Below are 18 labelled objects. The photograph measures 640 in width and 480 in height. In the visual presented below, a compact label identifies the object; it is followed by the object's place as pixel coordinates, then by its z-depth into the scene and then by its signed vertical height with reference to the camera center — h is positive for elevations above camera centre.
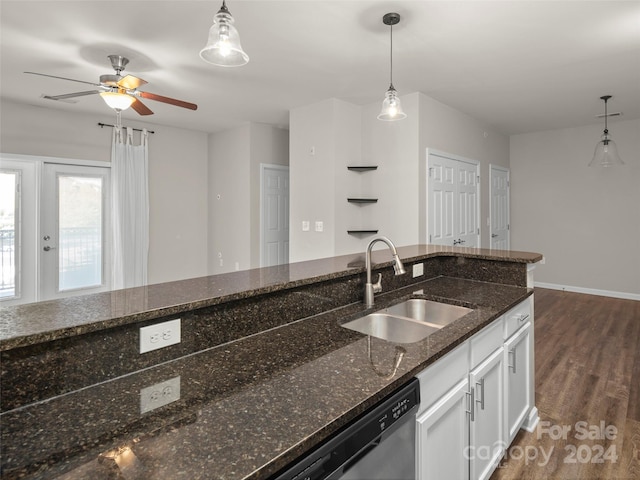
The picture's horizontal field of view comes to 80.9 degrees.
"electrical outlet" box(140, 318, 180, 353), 1.12 -0.29
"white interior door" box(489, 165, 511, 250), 5.96 +0.51
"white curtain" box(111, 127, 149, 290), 5.21 +0.46
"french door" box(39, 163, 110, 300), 4.80 +0.14
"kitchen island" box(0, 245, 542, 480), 0.74 -0.39
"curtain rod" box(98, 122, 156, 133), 5.16 +1.62
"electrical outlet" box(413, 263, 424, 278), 2.36 -0.19
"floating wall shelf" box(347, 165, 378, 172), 4.46 +0.85
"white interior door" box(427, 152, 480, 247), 4.45 +0.50
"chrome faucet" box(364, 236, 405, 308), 1.70 -0.22
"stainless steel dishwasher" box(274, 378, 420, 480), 0.83 -0.52
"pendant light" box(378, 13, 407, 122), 2.54 +0.93
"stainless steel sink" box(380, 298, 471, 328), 1.93 -0.38
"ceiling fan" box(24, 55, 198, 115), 2.94 +1.22
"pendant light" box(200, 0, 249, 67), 1.63 +0.89
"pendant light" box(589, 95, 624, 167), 4.61 +1.04
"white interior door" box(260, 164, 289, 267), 5.72 +0.39
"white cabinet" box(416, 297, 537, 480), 1.29 -0.69
